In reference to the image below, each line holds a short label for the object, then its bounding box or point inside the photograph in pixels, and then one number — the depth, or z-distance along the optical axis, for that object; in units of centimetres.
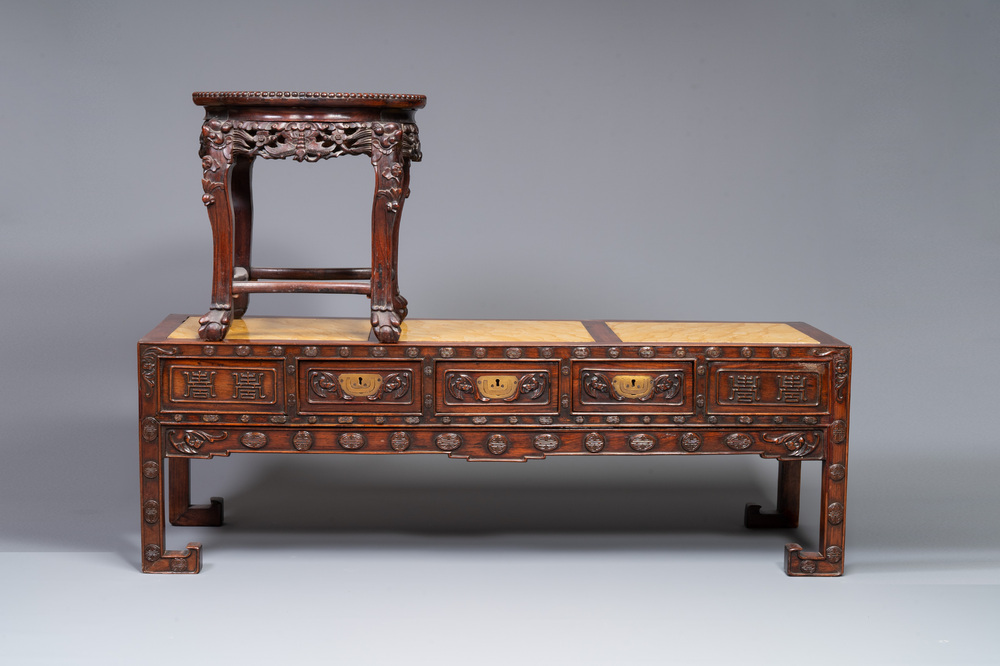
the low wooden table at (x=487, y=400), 431
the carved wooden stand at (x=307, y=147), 426
